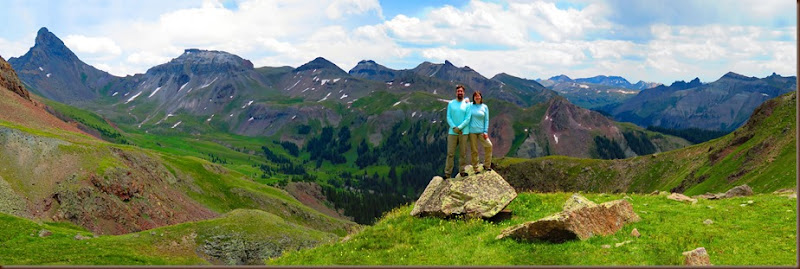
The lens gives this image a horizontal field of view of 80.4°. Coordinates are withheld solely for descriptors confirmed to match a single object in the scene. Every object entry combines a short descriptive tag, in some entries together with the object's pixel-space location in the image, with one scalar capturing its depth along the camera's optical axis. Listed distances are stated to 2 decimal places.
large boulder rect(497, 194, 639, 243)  23.39
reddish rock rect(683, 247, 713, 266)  19.55
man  30.84
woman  30.67
